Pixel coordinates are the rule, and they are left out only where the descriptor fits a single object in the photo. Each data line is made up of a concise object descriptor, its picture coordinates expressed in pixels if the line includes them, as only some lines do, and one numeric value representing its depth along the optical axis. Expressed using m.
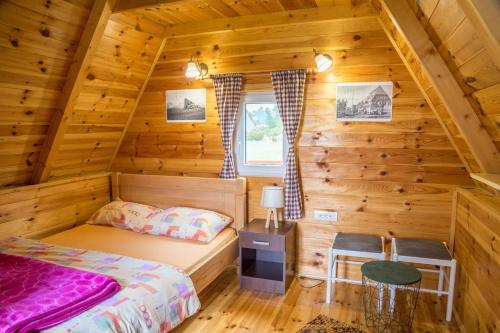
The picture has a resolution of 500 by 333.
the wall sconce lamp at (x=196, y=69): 3.30
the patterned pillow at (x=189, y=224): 3.08
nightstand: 3.08
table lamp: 3.18
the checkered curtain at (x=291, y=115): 3.21
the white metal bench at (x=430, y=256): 2.61
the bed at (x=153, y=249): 2.10
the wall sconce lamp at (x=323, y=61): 2.95
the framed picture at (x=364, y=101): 3.06
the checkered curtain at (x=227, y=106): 3.40
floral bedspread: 1.79
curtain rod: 3.22
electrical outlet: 3.32
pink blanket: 1.67
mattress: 2.69
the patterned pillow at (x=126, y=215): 3.37
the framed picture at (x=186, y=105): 3.63
